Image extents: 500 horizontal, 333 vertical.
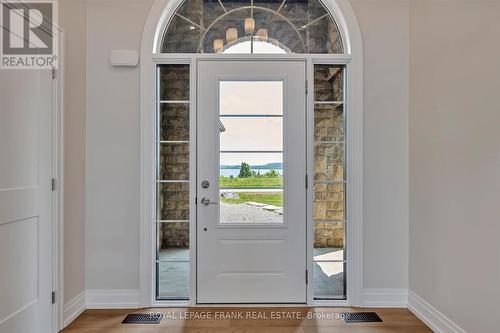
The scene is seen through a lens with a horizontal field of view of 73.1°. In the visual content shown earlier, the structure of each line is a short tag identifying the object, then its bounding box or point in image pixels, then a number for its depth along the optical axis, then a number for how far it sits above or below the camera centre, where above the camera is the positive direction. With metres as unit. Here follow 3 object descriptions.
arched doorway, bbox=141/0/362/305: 2.78 -0.02
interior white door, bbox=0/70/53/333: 1.95 -0.23
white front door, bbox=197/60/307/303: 2.79 -0.14
